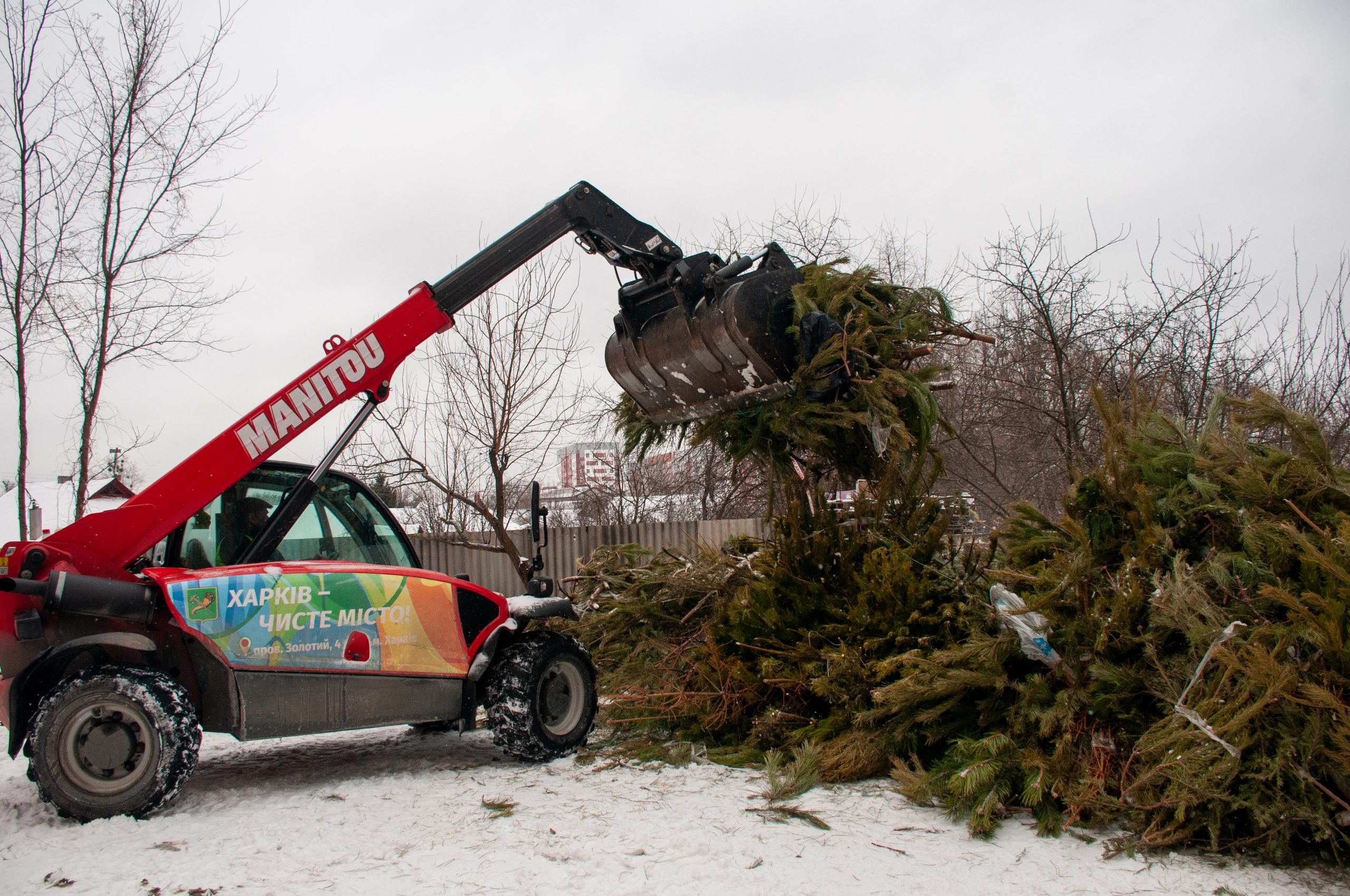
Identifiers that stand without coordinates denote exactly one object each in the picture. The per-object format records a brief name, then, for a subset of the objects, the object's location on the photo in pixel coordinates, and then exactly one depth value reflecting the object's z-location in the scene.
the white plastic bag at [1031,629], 4.40
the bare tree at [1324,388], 7.95
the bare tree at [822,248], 15.41
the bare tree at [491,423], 11.40
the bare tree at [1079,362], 8.88
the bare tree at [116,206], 9.94
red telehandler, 4.35
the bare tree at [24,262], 9.59
